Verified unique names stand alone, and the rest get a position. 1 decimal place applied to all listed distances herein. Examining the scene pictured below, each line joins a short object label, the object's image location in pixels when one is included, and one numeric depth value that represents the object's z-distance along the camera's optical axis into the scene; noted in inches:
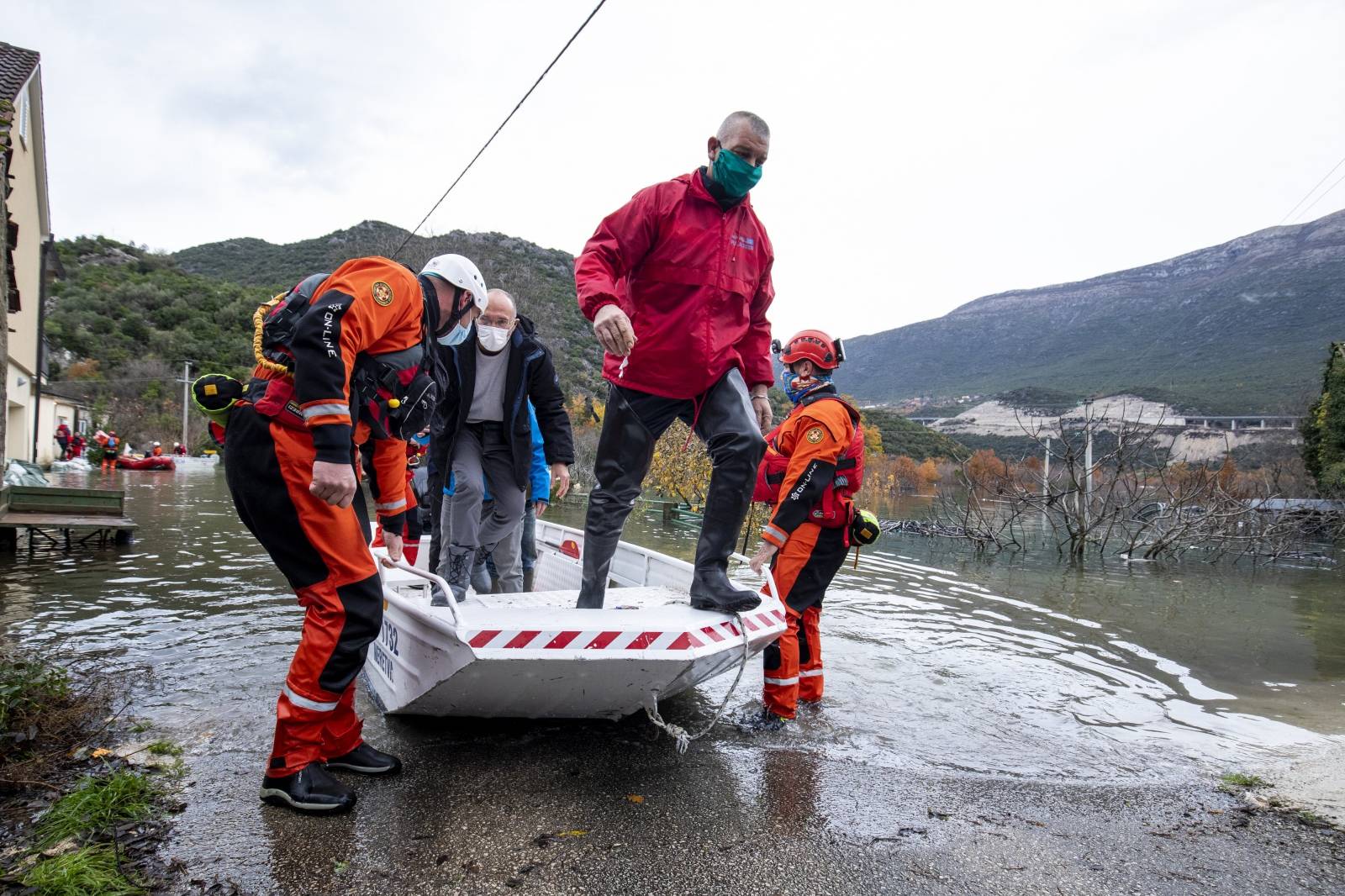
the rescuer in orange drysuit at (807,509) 166.7
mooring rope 131.7
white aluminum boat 118.1
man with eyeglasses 197.5
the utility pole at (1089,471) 565.5
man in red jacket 140.8
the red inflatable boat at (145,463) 1212.5
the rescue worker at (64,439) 1234.6
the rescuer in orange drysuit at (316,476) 106.8
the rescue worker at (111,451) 1298.0
